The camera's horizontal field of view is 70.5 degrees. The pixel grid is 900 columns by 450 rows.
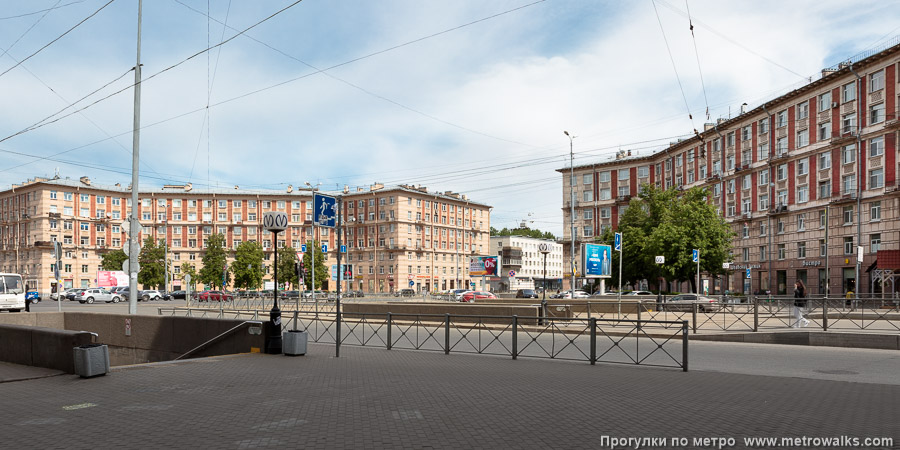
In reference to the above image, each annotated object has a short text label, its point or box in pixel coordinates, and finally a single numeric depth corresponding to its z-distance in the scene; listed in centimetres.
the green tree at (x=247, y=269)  8225
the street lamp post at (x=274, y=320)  1446
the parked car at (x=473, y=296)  4446
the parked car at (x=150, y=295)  7025
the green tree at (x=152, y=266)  8938
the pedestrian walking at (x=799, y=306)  2088
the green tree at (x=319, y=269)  8588
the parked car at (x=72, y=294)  6279
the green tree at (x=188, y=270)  9169
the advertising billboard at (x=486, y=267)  7044
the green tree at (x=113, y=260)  9288
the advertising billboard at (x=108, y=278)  7119
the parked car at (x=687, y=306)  2401
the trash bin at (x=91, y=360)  1071
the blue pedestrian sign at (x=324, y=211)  1539
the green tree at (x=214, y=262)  8350
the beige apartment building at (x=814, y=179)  4700
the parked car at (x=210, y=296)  5985
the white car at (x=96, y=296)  5934
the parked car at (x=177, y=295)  7330
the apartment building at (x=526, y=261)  14600
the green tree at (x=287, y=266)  8400
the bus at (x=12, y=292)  3261
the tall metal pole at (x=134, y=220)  1922
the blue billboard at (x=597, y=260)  3603
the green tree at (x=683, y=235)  5475
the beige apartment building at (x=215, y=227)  9644
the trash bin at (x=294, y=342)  1412
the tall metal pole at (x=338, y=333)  1436
